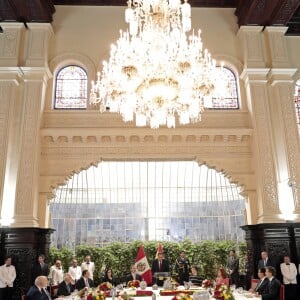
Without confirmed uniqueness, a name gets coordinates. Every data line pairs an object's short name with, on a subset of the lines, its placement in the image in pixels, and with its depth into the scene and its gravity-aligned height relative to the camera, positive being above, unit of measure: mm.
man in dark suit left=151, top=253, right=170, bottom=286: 10258 -430
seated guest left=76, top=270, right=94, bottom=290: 8250 -694
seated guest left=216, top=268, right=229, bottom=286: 8008 -623
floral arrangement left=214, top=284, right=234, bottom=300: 5074 -635
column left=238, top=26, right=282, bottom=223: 10195 +3749
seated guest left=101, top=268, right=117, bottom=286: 9578 -707
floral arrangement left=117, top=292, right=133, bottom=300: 5159 -657
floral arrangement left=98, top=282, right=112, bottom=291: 6694 -648
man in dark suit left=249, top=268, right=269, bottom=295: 6535 -688
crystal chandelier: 6656 +3213
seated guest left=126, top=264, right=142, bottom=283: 9655 -676
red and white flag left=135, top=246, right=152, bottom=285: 10086 -493
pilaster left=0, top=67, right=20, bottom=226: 9859 +3148
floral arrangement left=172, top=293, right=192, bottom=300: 4462 -579
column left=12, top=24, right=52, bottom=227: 9805 +3643
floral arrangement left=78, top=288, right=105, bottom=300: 5148 -626
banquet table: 6435 -821
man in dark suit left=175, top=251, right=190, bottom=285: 10484 -610
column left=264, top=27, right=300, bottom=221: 10266 +3588
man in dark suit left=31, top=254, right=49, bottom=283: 9383 -443
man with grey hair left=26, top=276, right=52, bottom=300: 5625 -602
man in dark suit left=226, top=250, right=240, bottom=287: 10541 -598
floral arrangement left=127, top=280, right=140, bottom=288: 7719 -716
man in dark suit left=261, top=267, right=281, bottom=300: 6219 -669
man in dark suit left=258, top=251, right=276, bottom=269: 9367 -336
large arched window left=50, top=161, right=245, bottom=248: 15242 +1895
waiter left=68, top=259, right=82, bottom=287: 10484 -578
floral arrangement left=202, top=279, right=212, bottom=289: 7094 -672
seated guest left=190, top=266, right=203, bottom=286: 8516 -736
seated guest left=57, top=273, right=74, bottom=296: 7223 -716
